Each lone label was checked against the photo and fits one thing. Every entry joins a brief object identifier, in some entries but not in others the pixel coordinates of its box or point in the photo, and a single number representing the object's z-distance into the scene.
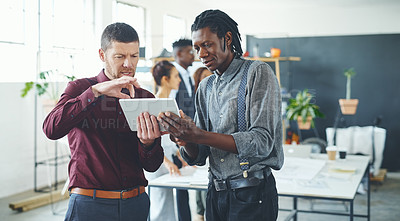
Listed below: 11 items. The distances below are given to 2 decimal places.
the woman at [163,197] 3.15
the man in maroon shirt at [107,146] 1.61
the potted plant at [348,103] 7.60
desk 2.43
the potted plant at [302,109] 6.31
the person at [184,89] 3.46
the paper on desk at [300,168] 2.76
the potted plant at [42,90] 4.96
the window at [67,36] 5.72
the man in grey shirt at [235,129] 1.52
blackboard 8.02
